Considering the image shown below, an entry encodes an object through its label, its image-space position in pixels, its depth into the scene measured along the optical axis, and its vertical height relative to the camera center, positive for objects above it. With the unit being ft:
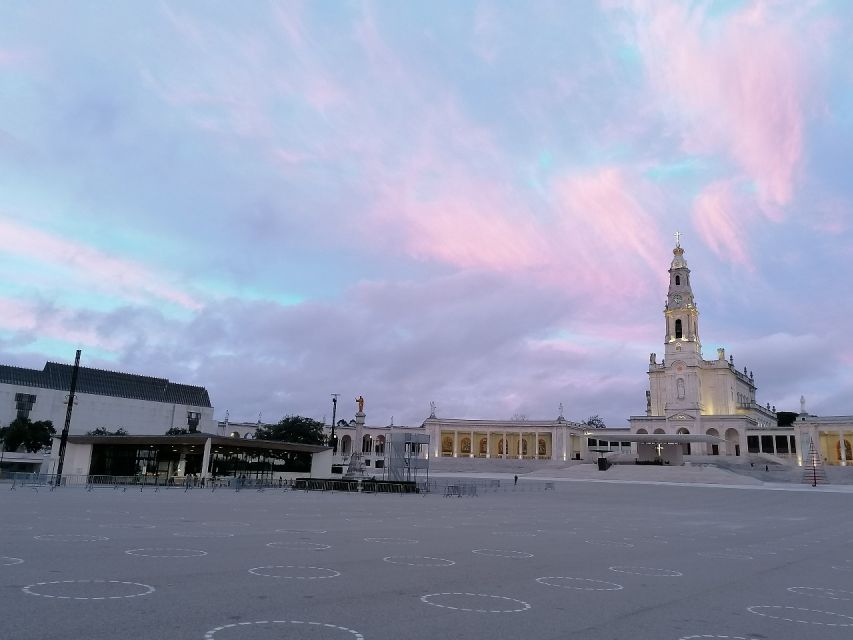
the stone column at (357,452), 181.68 +3.45
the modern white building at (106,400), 393.29 +34.34
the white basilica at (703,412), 348.69 +37.46
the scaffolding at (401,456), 166.71 +2.63
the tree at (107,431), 359.72 +14.49
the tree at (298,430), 347.56 +16.48
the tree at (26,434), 328.90 +9.32
